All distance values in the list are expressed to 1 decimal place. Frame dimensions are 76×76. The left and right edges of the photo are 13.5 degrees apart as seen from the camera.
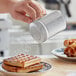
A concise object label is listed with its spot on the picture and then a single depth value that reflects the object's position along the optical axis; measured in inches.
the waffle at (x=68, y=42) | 48.2
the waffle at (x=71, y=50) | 45.0
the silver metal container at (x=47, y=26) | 40.2
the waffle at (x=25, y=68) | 37.6
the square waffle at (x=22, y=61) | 37.8
